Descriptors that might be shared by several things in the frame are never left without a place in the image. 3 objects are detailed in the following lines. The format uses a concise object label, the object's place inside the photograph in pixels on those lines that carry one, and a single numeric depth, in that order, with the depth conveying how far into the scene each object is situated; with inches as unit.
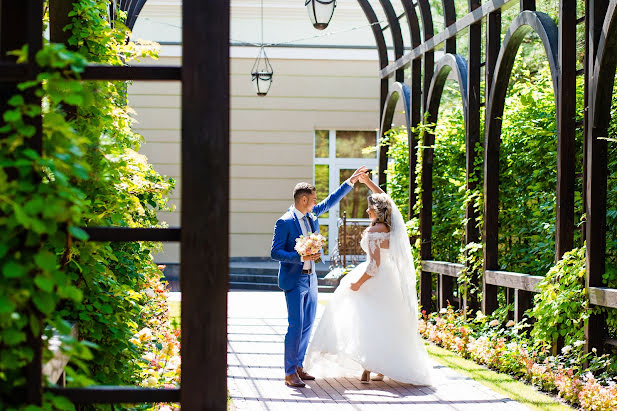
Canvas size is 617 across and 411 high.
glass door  885.8
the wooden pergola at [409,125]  99.9
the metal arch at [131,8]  483.2
